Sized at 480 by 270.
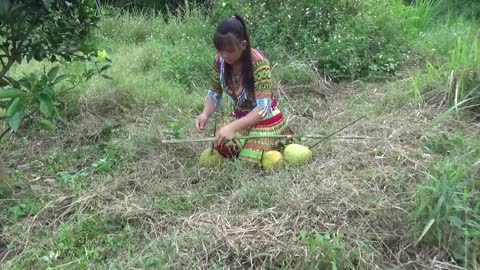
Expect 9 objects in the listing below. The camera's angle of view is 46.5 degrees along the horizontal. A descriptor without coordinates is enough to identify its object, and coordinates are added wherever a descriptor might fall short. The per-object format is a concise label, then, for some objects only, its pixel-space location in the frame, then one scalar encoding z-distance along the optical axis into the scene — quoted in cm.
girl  286
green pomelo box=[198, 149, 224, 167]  306
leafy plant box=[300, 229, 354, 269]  213
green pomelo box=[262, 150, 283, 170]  294
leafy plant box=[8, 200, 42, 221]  267
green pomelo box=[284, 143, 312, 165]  294
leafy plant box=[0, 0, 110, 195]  229
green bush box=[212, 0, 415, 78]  452
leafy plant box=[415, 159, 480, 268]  216
